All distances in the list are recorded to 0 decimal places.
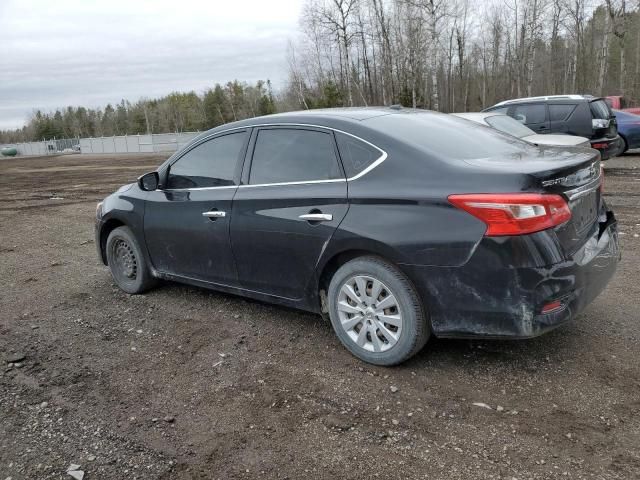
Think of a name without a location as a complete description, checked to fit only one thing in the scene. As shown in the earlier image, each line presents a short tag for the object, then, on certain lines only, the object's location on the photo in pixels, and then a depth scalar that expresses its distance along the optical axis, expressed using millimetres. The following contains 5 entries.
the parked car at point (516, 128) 9088
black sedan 3037
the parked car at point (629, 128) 14516
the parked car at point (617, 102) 19962
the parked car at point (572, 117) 11969
